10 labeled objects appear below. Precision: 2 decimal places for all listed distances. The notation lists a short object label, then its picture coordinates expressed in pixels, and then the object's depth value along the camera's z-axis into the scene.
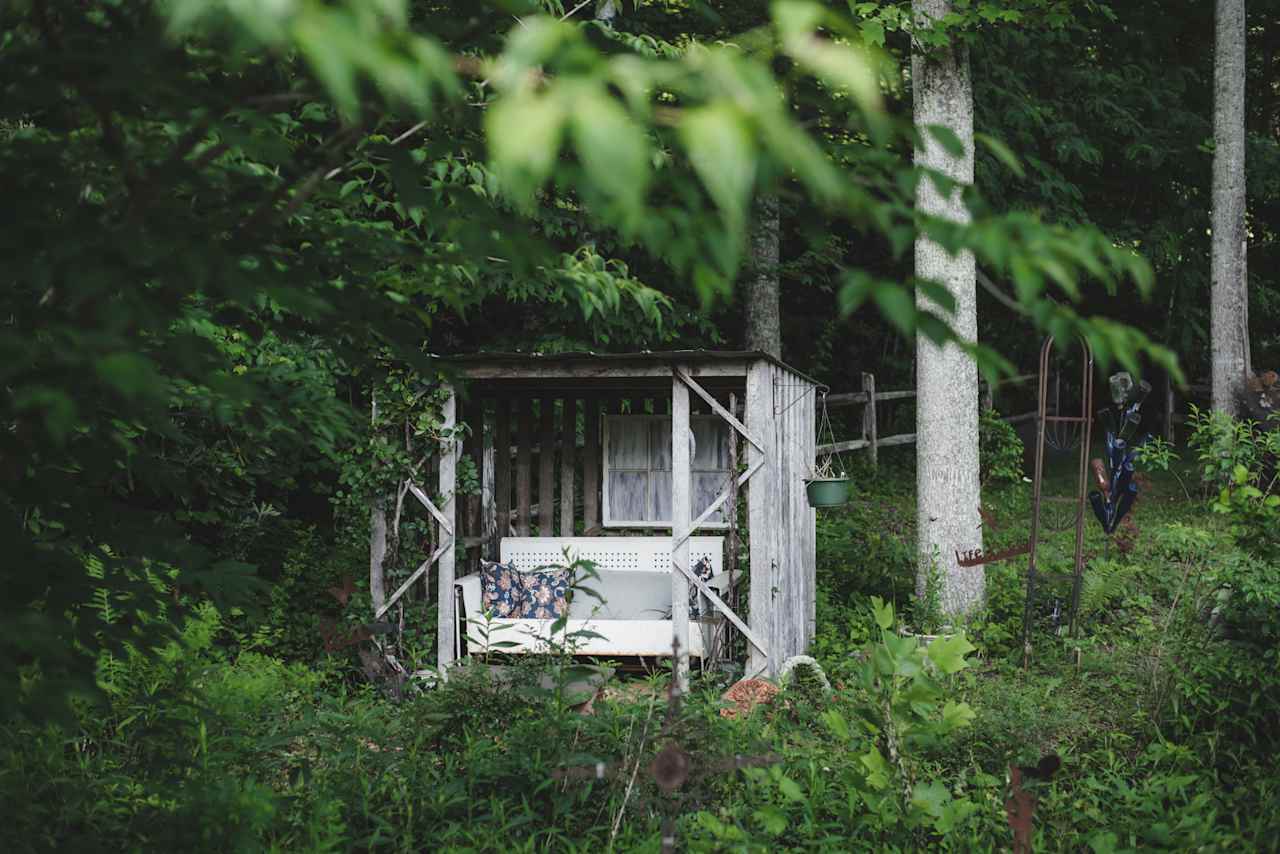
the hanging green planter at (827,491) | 7.73
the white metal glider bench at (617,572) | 8.34
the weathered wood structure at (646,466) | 7.33
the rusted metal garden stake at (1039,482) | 6.89
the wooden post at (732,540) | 8.16
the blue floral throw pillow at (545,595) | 8.14
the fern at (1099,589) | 7.97
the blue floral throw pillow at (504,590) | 8.20
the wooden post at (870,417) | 15.53
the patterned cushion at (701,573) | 8.11
